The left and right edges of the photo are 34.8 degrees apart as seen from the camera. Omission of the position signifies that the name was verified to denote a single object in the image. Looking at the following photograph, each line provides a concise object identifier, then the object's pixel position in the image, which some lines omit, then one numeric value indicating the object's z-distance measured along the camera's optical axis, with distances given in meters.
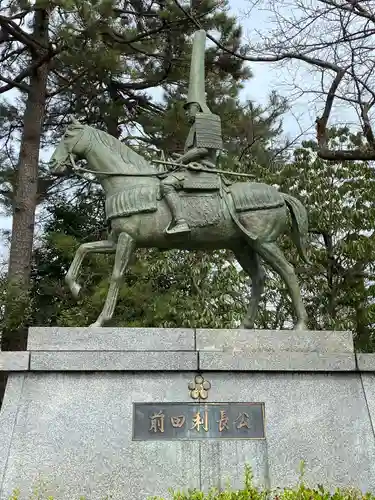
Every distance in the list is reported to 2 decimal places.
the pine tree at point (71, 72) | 12.22
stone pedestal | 5.11
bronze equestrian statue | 6.43
